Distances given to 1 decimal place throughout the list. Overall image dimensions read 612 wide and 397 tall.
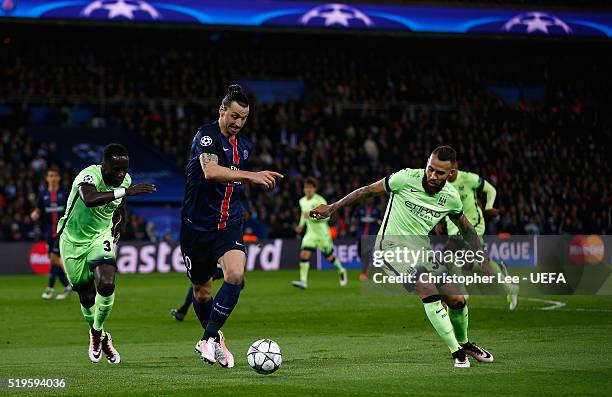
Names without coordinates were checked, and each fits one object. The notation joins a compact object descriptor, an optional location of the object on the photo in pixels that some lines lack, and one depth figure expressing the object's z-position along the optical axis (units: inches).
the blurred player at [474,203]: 713.6
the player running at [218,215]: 405.4
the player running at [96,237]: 435.5
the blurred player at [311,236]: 964.0
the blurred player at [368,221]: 1144.3
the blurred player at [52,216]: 828.6
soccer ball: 385.1
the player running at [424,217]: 419.5
